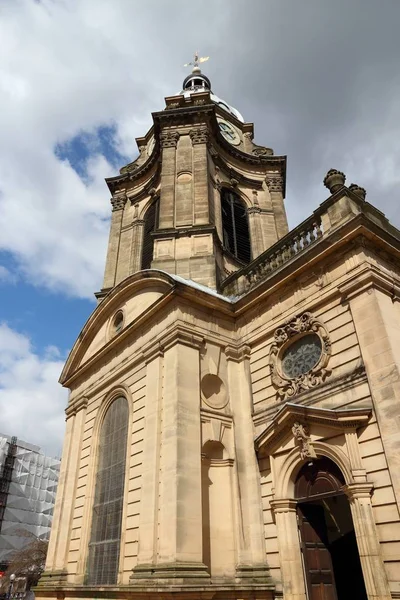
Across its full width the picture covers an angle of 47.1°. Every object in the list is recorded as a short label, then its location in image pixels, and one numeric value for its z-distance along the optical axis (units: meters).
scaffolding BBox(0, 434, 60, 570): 50.97
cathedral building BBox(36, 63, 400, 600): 9.14
